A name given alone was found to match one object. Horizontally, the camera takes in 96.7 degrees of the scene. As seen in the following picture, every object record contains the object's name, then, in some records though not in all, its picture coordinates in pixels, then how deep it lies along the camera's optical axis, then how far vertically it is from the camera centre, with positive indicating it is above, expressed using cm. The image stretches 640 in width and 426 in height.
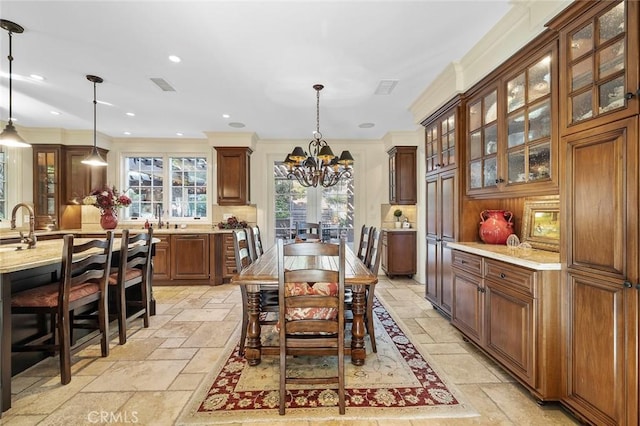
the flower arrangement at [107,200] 383 +20
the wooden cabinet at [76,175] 534 +73
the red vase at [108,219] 381 -7
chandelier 346 +64
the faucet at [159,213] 579 +1
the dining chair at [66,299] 212 -67
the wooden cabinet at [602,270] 141 -32
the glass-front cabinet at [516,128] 203 +71
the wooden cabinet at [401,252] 538 -75
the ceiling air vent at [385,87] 336 +154
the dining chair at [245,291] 245 -74
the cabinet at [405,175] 548 +73
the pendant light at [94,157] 330 +70
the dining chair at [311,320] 177 -67
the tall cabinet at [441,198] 319 +18
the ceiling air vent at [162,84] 332 +157
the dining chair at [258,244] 359 -40
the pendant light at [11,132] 233 +74
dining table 210 -76
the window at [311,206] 607 +15
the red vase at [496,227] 277 -15
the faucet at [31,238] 266 -23
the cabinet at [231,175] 548 +74
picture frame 236 -9
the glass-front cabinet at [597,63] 142 +84
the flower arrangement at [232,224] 556 -21
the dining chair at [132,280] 277 -70
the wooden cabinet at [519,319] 184 -79
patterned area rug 181 -128
